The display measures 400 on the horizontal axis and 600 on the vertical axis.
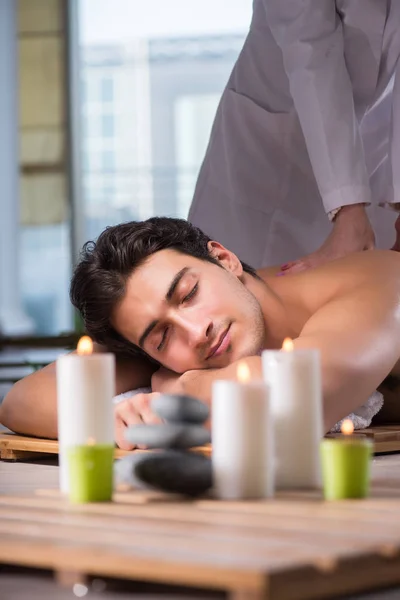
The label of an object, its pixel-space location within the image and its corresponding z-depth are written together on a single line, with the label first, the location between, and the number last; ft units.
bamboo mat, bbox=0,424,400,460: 7.35
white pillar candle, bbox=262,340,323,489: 5.84
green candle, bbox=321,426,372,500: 5.59
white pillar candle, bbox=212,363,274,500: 5.56
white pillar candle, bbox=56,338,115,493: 5.82
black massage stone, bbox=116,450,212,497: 5.61
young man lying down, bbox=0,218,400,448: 7.10
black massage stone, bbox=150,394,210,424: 5.97
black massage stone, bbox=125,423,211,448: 5.90
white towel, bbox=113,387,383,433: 7.64
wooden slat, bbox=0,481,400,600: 4.62
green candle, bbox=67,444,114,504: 5.63
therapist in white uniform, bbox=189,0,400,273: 9.30
